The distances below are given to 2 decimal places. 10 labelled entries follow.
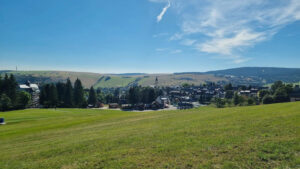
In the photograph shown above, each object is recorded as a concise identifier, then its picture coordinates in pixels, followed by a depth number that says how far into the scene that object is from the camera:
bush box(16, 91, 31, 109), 63.63
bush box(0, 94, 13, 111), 54.59
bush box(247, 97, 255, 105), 63.69
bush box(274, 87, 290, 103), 57.16
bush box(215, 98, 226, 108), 70.61
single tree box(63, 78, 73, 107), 78.56
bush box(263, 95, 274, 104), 57.99
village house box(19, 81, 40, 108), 137.02
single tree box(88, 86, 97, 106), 100.20
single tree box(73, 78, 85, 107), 81.69
